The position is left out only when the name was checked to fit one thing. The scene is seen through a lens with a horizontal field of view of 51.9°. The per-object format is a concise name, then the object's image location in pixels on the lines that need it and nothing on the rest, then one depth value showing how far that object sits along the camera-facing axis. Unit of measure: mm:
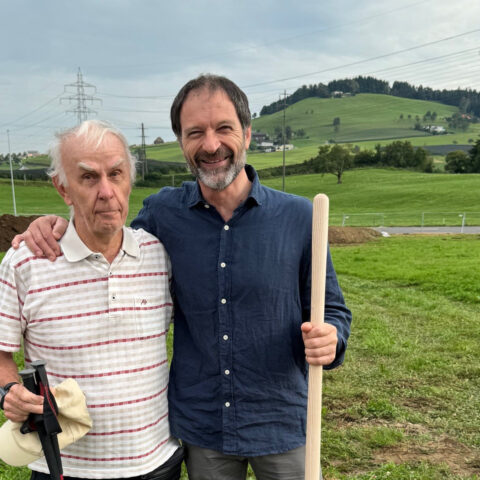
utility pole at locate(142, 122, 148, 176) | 74500
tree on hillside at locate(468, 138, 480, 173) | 77062
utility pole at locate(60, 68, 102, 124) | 63156
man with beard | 2336
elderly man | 2086
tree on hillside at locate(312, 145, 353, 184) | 76750
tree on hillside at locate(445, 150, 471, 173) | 78875
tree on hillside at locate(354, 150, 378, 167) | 83688
